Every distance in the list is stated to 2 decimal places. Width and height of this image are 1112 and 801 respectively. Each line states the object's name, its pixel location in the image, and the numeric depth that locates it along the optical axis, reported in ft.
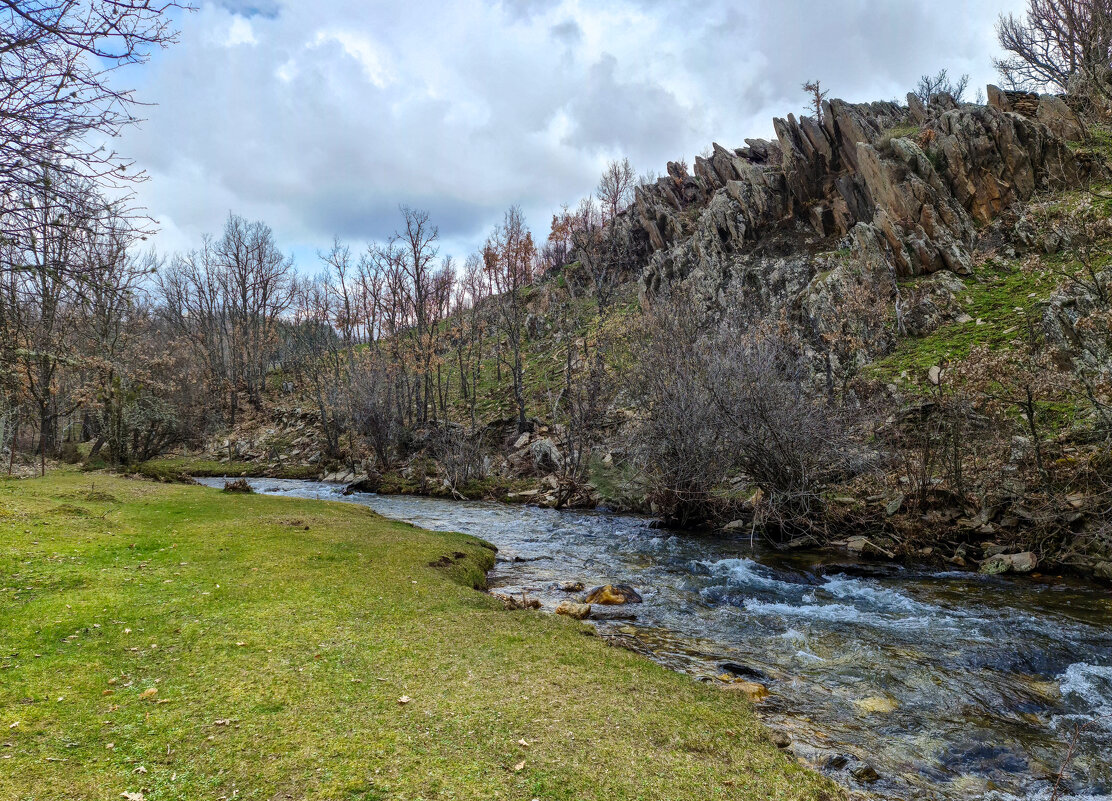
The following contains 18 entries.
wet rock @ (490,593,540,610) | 30.17
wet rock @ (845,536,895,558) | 44.91
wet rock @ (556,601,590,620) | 30.91
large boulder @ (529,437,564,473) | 90.09
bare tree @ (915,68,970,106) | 185.47
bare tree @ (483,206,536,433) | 186.60
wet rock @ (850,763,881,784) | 16.34
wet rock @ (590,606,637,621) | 31.48
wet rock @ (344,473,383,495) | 94.63
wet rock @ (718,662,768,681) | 23.76
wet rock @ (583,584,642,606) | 34.50
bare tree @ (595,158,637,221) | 229.86
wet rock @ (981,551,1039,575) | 37.63
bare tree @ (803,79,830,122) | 134.31
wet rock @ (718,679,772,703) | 21.20
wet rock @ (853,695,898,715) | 20.92
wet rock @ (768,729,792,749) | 17.16
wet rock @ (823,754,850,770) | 16.94
